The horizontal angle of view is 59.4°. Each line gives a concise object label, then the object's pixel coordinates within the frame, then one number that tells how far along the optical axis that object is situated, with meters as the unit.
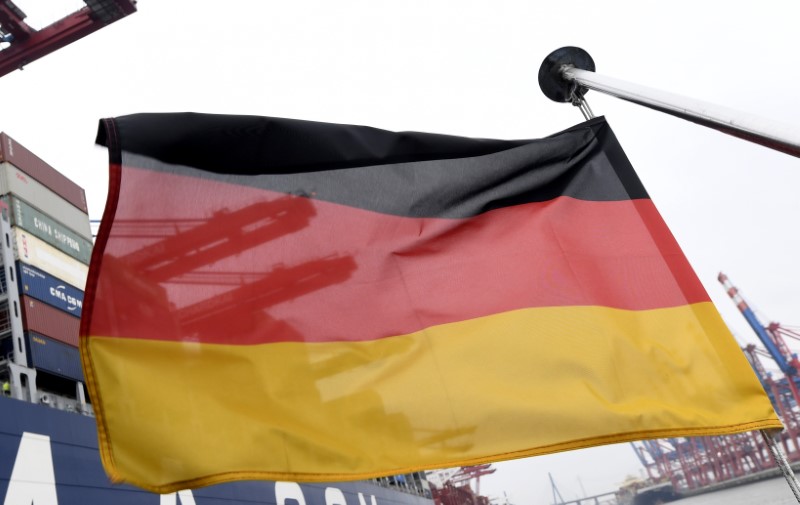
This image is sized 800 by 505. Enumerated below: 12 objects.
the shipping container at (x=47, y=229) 15.52
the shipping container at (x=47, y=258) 14.84
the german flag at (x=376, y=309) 2.56
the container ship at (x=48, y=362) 9.94
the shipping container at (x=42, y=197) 15.94
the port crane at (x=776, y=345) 54.91
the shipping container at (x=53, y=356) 13.32
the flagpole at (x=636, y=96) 2.52
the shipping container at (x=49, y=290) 14.26
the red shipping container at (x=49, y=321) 13.70
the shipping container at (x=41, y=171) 16.45
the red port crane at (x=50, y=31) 20.61
